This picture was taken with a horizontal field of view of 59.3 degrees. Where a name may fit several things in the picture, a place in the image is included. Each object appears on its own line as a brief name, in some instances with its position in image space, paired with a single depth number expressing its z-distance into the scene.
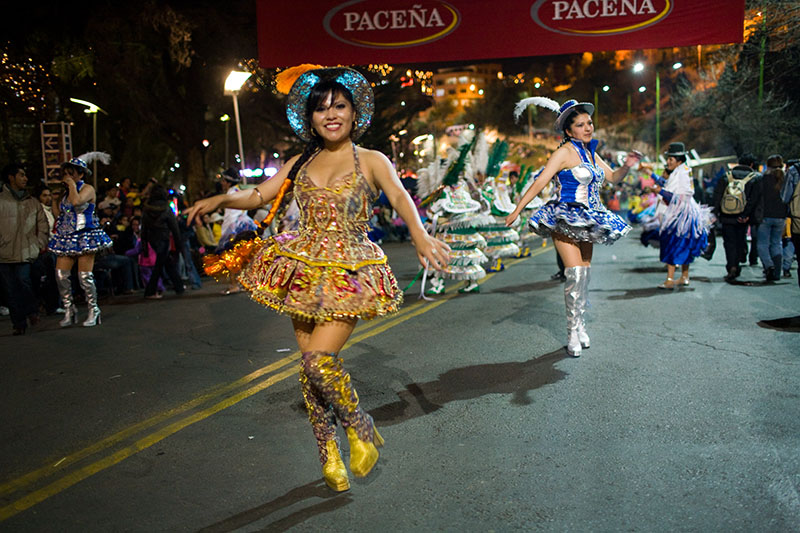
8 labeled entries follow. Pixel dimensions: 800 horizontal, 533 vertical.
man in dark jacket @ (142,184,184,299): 11.70
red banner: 12.09
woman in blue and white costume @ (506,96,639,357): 6.63
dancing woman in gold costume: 3.65
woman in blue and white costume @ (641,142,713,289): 10.79
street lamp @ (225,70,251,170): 12.89
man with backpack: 11.68
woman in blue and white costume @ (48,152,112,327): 8.88
